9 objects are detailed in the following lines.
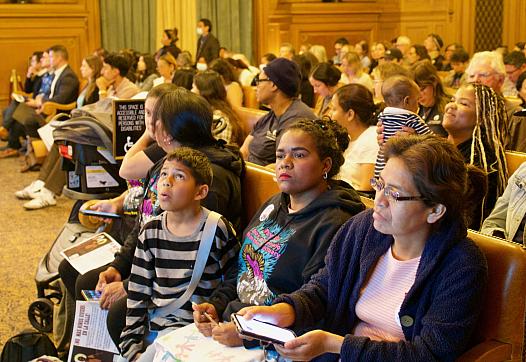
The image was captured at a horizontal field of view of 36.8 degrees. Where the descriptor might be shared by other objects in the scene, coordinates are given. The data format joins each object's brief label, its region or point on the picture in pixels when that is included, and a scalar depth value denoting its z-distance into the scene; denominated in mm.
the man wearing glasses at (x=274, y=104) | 4750
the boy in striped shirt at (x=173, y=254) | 2801
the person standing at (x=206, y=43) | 11805
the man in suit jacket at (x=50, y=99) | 8711
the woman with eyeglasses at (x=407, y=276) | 2010
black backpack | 3217
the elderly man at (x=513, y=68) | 7797
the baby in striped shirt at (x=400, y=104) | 3662
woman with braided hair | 3594
